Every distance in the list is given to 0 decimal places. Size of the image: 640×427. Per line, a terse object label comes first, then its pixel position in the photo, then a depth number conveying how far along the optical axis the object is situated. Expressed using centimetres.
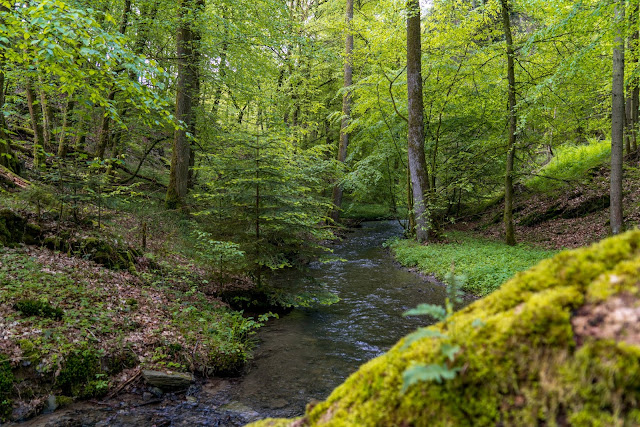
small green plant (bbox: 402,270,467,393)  122
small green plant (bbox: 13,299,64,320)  452
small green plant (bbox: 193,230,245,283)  631
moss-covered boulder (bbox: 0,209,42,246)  600
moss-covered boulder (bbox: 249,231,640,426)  105
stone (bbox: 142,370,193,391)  428
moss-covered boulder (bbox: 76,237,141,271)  670
